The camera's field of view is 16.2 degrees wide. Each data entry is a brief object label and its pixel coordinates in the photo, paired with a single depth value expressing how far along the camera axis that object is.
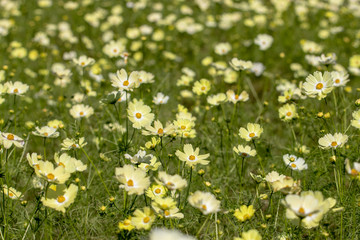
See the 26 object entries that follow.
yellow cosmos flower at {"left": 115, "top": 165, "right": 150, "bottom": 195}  2.17
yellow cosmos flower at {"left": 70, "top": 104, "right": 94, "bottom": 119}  2.55
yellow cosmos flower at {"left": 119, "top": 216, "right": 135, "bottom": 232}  2.18
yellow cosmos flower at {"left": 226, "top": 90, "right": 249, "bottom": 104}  2.54
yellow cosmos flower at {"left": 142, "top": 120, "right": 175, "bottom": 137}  2.29
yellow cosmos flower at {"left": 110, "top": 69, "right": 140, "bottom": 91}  2.38
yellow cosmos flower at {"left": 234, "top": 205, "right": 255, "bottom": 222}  2.21
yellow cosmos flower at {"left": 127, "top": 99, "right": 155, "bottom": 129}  2.34
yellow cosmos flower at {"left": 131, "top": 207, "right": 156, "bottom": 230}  2.16
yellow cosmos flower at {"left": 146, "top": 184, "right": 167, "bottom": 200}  2.25
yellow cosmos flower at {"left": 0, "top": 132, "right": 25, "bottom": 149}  2.25
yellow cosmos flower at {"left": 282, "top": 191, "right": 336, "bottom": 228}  2.12
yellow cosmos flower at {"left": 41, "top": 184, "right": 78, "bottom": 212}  2.19
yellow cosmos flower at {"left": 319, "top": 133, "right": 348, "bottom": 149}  2.31
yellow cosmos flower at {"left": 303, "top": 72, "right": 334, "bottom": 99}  2.40
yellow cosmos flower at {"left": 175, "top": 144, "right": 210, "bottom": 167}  2.28
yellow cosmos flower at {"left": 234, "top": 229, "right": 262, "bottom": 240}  2.13
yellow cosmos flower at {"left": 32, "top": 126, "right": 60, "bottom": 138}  2.33
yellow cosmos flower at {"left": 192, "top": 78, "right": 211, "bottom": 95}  2.64
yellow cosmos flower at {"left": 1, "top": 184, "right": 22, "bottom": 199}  2.32
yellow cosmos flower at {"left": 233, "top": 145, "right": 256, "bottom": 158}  2.35
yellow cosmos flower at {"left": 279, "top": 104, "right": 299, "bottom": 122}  2.49
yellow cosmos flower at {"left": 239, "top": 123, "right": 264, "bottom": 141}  2.40
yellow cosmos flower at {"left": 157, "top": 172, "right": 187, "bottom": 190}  2.17
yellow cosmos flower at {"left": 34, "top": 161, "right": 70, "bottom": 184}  2.17
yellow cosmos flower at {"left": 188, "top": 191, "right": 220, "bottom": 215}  2.14
